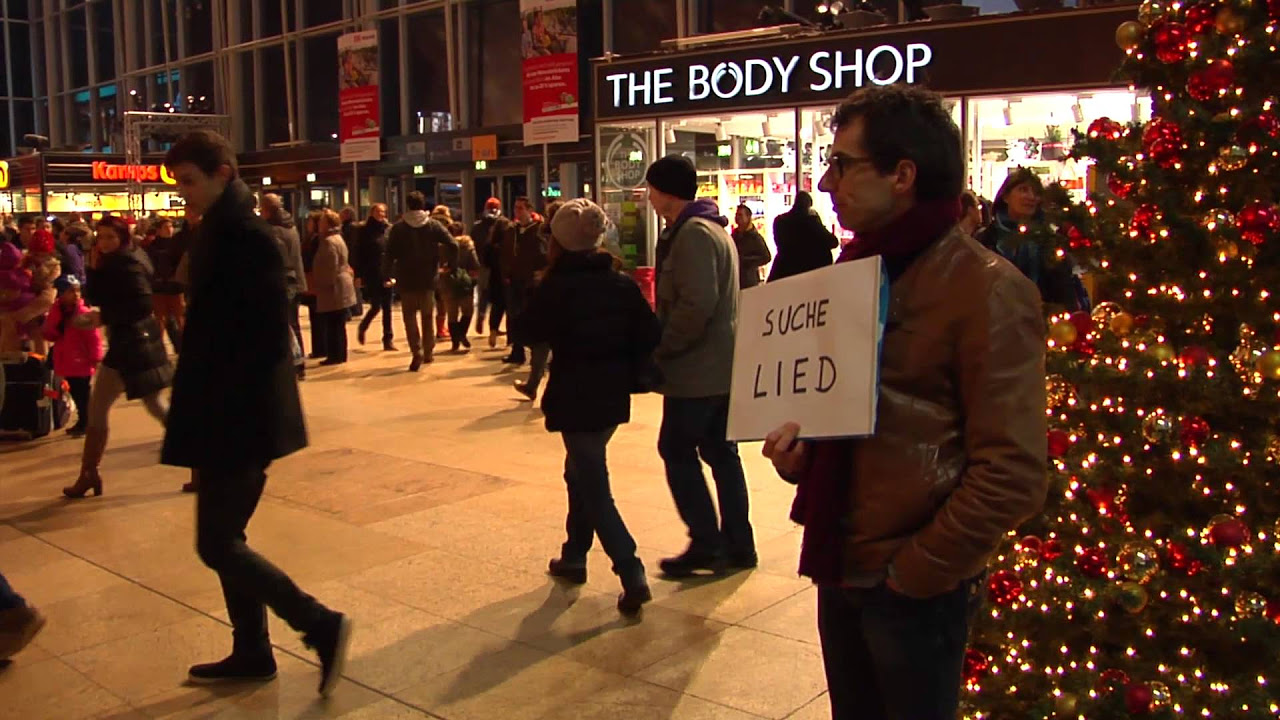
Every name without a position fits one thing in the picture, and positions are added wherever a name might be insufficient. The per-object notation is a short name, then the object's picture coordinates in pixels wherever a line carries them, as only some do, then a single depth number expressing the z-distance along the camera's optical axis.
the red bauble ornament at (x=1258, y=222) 2.81
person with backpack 12.02
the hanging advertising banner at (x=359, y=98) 22.97
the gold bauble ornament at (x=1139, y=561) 2.95
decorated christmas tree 2.87
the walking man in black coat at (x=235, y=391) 3.79
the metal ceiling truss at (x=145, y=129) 24.02
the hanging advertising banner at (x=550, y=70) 17.77
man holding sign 2.01
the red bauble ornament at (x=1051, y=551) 3.13
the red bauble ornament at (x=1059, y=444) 3.13
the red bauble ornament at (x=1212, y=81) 2.89
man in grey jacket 5.12
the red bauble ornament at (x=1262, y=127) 2.84
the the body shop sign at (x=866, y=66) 11.70
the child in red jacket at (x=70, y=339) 8.40
